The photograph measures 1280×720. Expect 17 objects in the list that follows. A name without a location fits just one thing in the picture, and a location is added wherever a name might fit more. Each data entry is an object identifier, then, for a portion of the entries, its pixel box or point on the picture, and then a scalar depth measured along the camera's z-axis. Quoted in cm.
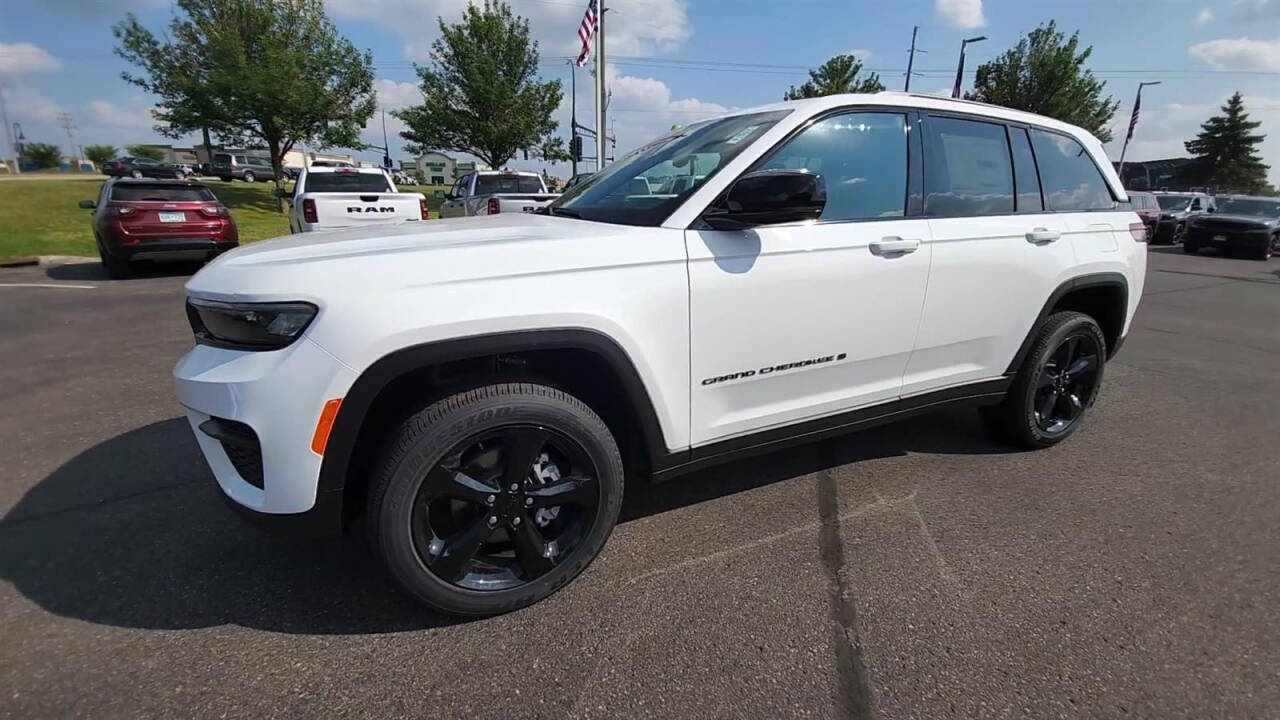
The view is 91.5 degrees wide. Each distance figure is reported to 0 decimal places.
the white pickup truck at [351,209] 880
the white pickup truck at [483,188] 1473
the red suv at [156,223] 920
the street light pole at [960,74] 2502
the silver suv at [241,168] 4294
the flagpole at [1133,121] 3819
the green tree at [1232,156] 5394
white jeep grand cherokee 188
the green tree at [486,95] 2606
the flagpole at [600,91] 1786
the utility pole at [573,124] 2875
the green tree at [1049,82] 2928
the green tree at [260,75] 2091
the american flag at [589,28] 1684
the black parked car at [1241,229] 1706
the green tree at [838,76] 2870
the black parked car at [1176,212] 2178
